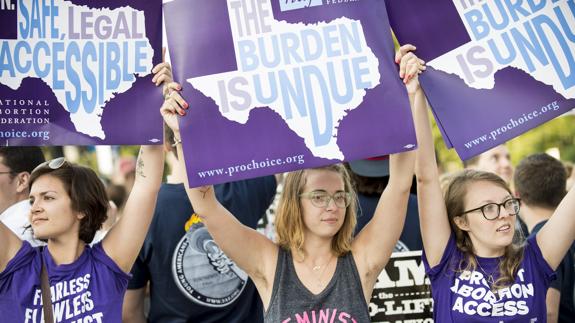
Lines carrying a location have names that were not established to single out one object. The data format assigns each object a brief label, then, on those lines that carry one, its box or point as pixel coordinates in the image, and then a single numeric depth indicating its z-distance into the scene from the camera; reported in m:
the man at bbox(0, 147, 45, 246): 7.95
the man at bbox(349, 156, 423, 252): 8.44
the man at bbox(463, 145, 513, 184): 13.16
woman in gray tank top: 6.66
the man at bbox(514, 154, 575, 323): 8.99
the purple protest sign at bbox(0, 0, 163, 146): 6.77
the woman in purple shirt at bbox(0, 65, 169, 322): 6.73
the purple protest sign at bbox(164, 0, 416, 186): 6.41
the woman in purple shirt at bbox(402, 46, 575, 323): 6.84
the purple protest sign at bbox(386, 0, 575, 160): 6.68
